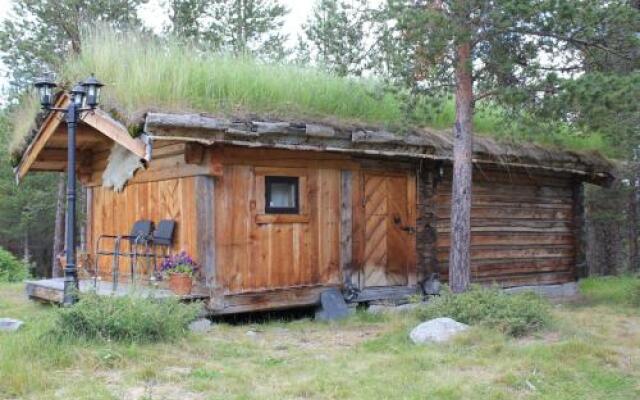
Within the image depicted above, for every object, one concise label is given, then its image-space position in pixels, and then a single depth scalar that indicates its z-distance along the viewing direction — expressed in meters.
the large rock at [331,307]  9.83
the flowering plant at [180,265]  8.78
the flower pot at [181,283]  8.65
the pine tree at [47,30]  19.59
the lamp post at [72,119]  8.32
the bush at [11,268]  17.56
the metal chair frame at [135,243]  9.39
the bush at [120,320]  6.67
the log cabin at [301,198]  9.08
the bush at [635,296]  11.21
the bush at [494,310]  7.61
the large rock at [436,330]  7.28
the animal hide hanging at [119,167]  10.62
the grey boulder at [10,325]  7.99
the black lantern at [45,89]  8.64
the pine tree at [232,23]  21.35
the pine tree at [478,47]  8.55
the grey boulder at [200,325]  8.43
